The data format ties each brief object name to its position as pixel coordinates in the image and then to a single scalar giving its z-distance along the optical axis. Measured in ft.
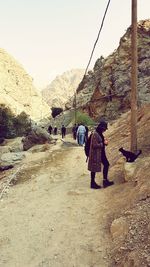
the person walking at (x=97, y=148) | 18.41
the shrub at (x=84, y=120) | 78.41
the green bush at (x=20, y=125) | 117.59
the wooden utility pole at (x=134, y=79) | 20.40
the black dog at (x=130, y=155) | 19.68
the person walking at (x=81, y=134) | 40.15
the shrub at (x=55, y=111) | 147.64
